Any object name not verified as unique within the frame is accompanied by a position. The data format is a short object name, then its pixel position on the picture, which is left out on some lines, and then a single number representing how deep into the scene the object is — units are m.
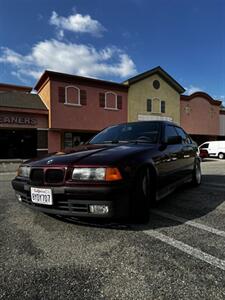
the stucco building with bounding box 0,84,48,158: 19.06
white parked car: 24.55
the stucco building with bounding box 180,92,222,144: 28.38
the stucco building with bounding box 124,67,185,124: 24.05
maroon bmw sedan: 3.00
